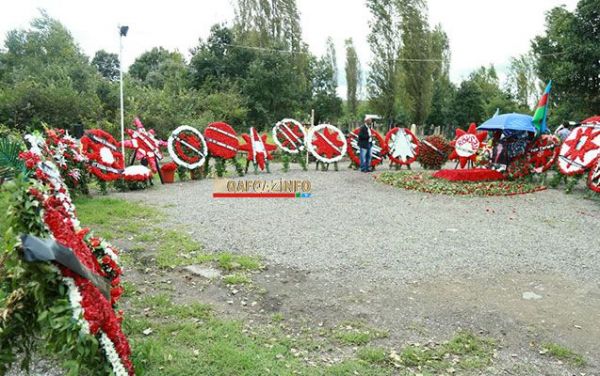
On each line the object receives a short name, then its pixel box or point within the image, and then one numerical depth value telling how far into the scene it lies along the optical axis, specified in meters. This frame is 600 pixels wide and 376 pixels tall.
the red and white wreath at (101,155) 9.94
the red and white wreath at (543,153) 11.14
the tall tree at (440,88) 29.47
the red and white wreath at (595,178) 9.56
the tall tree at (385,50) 28.44
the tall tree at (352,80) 35.59
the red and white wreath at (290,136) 13.88
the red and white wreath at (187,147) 11.95
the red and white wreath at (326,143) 13.99
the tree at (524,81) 34.97
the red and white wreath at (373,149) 14.29
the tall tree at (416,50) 28.08
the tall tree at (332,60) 34.78
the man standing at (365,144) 13.45
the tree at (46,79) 16.09
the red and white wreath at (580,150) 10.04
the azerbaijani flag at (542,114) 10.95
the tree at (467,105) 33.25
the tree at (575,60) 17.30
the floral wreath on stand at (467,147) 13.22
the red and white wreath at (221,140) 12.34
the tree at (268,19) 29.75
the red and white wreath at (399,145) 14.33
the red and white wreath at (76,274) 2.28
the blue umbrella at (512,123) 10.88
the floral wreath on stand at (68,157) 8.30
